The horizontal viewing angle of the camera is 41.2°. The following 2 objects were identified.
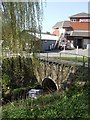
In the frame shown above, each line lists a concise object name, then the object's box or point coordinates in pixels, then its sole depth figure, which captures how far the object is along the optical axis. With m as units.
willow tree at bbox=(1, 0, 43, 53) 3.83
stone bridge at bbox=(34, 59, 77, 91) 7.88
